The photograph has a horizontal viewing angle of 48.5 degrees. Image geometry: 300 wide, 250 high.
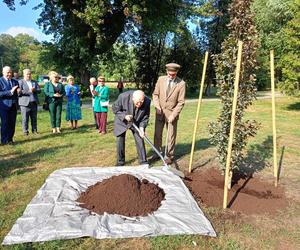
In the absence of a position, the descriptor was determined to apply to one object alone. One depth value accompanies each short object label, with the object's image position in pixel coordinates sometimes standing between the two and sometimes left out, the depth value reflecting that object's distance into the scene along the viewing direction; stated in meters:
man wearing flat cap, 6.79
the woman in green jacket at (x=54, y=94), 9.76
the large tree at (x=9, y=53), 88.12
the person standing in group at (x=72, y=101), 10.64
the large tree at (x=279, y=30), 17.89
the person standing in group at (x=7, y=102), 8.23
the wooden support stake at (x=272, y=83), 5.47
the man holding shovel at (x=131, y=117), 6.19
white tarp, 3.98
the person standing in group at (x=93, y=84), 10.69
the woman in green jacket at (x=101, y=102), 9.80
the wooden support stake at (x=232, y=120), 4.53
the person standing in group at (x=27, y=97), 9.22
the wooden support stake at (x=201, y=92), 6.10
